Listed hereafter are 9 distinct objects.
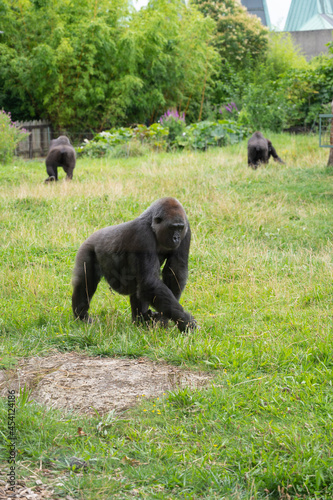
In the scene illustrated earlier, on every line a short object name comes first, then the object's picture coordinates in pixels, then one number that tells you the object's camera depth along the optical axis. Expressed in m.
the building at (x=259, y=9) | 44.19
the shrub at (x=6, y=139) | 14.67
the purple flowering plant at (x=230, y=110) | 20.28
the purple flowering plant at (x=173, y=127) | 17.00
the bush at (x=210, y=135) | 16.33
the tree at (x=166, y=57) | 20.98
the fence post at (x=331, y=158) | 11.30
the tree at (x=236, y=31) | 27.06
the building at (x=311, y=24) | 38.50
